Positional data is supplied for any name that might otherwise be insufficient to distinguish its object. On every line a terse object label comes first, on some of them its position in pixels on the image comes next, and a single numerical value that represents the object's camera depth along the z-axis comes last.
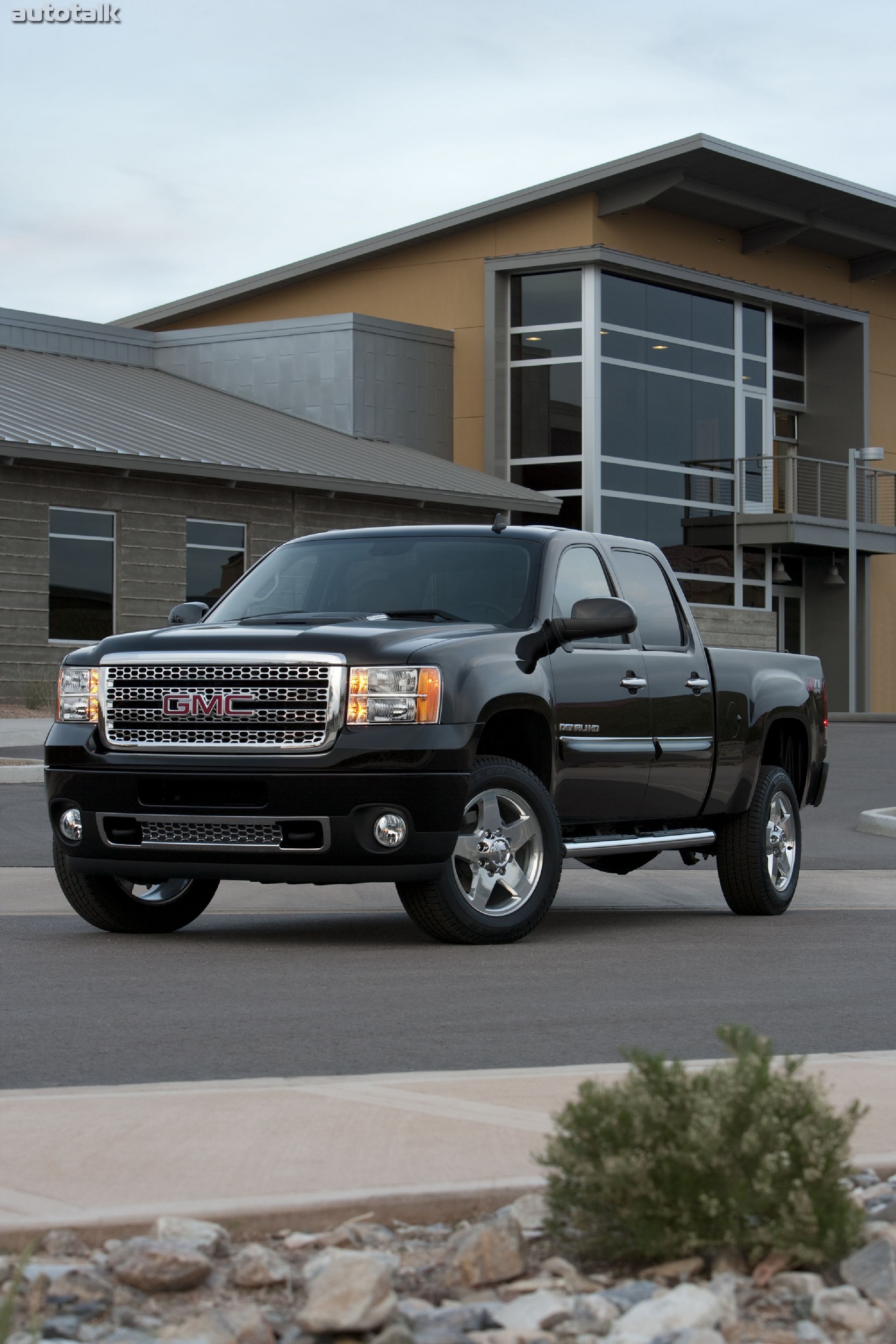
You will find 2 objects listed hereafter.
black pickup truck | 9.12
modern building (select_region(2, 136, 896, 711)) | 37.09
